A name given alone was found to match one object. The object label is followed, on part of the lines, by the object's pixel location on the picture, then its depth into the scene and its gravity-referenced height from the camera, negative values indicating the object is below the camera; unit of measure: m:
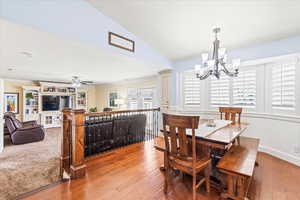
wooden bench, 1.48 -0.80
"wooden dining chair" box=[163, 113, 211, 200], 1.45 -0.64
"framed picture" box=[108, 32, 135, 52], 2.52 +1.16
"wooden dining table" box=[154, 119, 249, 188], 1.61 -0.51
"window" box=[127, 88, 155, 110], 5.85 +0.03
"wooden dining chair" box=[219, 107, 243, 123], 2.92 -0.27
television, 6.41 -0.25
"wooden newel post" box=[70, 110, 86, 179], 2.03 -0.71
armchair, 3.92 -1.04
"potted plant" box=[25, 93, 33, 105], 6.06 +0.03
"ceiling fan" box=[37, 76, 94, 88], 4.99 +0.65
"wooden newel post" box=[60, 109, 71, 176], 2.24 -0.83
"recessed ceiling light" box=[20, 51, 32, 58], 2.61 +0.90
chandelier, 2.10 +0.59
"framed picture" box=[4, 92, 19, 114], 5.59 -0.20
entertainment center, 6.09 -0.16
